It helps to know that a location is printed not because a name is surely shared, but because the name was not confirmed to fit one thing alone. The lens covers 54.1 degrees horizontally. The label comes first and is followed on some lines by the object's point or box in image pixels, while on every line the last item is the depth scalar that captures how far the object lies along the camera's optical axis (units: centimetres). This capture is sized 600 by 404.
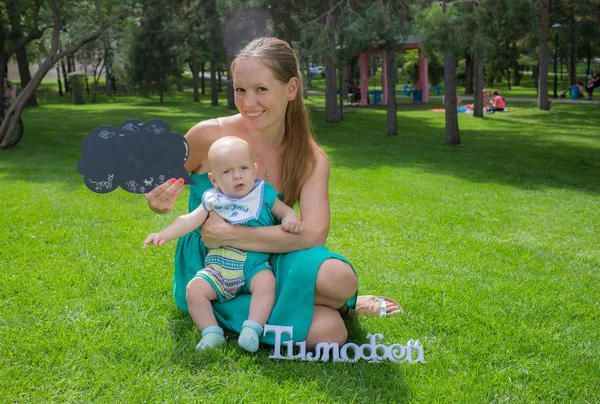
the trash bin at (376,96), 2583
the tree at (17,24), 1188
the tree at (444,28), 986
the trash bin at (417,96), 2688
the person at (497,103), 2173
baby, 266
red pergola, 2392
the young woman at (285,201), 269
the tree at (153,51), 2578
